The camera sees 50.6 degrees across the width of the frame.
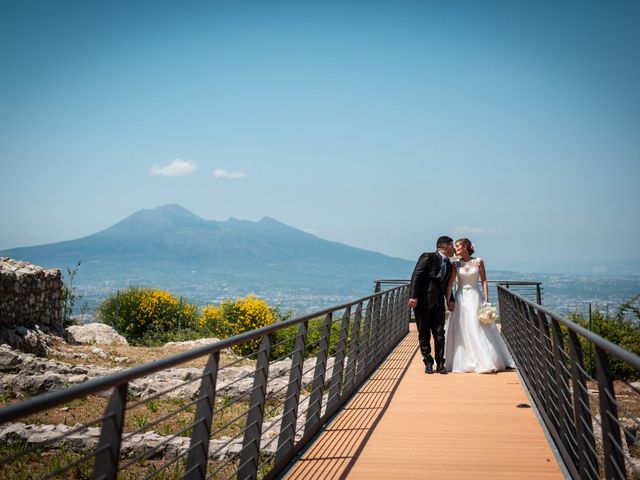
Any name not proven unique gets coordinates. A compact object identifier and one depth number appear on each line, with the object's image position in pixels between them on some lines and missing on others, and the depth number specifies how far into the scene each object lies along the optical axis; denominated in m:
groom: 10.78
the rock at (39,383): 11.99
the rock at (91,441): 8.22
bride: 11.30
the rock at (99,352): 17.73
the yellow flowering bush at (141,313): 27.84
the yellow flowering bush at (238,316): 24.81
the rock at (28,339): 16.17
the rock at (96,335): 21.83
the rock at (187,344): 21.51
